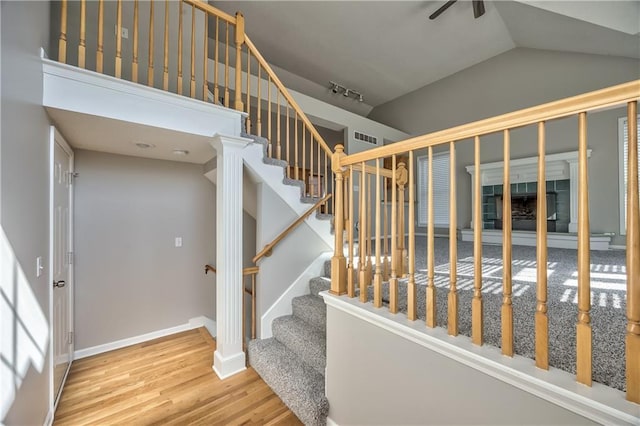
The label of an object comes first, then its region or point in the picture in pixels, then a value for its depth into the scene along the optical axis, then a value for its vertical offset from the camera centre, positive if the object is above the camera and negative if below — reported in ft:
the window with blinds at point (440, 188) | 19.16 +1.96
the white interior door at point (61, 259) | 6.36 -1.20
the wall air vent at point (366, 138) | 17.40 +5.28
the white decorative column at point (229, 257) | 7.52 -1.21
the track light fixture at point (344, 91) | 19.72 +9.68
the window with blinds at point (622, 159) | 12.63 +2.67
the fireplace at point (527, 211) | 15.01 +0.22
